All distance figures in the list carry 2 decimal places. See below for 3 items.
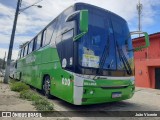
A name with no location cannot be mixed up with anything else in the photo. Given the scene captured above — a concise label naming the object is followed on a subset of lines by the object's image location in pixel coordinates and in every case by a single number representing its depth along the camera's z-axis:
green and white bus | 3.68
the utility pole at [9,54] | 10.13
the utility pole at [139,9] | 21.29
